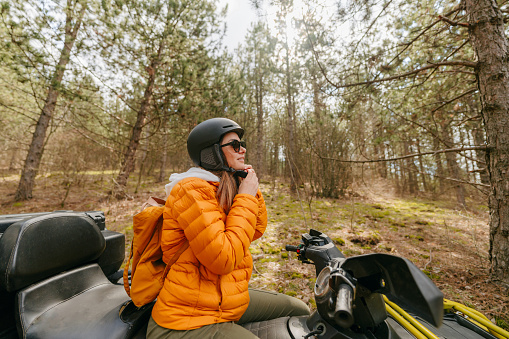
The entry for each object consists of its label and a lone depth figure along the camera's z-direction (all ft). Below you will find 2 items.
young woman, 3.70
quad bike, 2.98
